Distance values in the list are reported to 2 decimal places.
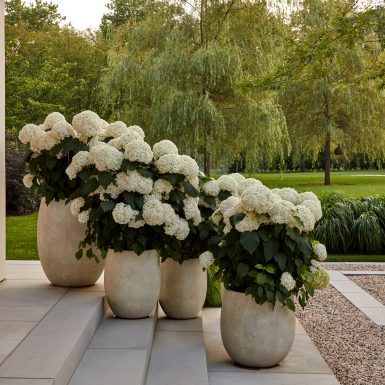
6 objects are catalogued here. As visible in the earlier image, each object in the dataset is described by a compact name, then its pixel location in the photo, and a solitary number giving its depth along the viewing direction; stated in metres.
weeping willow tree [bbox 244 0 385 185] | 21.89
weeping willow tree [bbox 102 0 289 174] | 15.04
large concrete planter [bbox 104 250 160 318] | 4.30
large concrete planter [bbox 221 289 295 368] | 3.93
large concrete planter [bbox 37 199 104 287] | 4.80
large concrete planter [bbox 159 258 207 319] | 4.76
